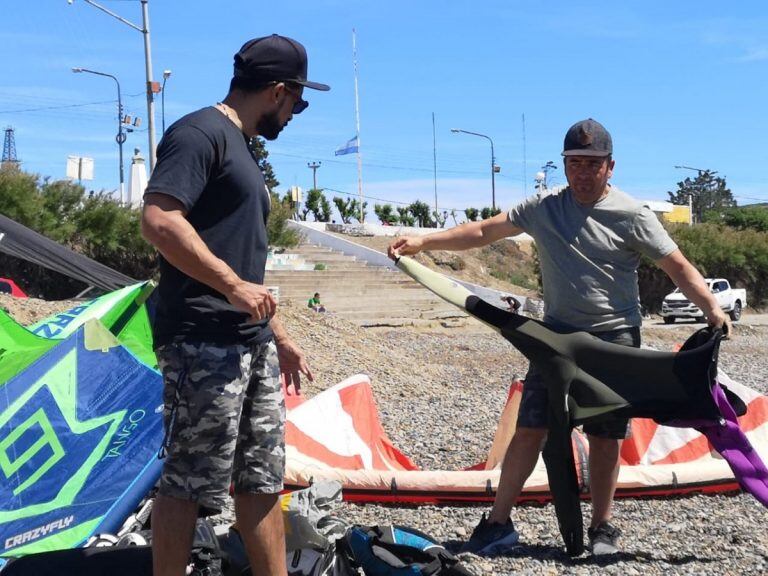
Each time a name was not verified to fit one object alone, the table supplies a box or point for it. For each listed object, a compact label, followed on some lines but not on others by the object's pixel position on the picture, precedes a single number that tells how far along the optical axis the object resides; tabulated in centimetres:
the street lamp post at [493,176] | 6197
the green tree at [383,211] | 6469
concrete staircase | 3138
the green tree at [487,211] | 6159
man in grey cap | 450
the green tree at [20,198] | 2475
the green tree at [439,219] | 6519
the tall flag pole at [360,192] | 6197
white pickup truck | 3472
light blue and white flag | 6247
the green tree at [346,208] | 6197
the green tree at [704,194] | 12019
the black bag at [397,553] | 379
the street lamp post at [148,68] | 2847
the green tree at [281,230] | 3803
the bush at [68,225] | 2350
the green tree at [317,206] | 6078
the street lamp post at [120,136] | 5547
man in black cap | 303
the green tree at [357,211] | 6222
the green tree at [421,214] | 6506
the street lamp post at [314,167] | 8442
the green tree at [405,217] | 6444
